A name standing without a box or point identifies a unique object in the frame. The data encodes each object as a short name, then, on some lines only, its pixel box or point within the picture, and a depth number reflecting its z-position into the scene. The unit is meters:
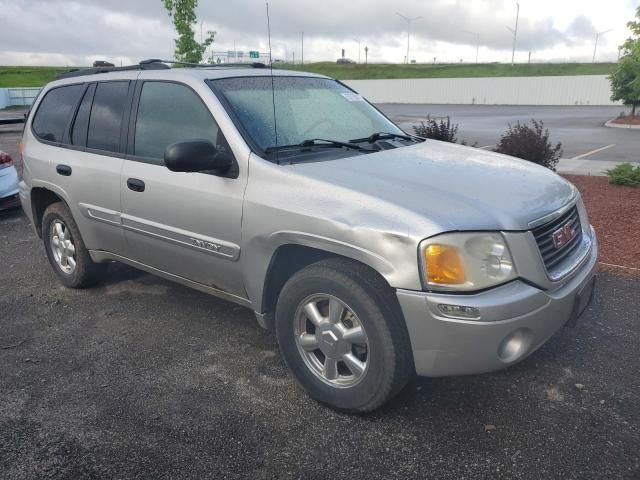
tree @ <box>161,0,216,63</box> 15.79
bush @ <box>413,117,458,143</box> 8.77
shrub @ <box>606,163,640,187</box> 8.33
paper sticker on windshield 4.22
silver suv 2.57
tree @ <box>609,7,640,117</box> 19.53
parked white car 7.49
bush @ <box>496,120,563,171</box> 8.49
